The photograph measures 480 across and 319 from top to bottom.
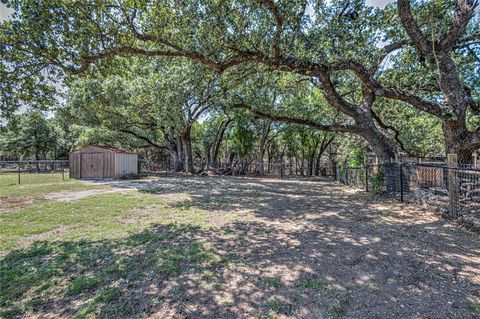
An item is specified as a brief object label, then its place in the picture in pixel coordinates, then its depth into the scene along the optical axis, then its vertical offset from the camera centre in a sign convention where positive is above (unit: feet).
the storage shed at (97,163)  50.70 +0.07
